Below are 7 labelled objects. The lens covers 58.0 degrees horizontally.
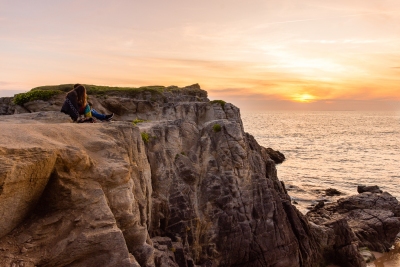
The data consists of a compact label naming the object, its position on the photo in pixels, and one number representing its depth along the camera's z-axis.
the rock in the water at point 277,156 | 79.71
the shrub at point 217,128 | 23.81
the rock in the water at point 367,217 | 33.41
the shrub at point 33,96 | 28.78
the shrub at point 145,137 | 20.00
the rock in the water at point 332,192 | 51.25
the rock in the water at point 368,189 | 46.19
